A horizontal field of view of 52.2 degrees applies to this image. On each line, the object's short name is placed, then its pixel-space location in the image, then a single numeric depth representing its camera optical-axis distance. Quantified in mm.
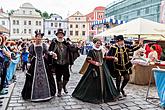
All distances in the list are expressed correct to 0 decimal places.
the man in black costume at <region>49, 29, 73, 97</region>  4247
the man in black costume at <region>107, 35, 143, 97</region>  4182
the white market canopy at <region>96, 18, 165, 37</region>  5163
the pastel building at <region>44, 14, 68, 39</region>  45247
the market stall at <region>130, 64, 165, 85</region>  5701
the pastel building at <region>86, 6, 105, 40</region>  51938
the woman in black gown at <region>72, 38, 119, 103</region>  3952
